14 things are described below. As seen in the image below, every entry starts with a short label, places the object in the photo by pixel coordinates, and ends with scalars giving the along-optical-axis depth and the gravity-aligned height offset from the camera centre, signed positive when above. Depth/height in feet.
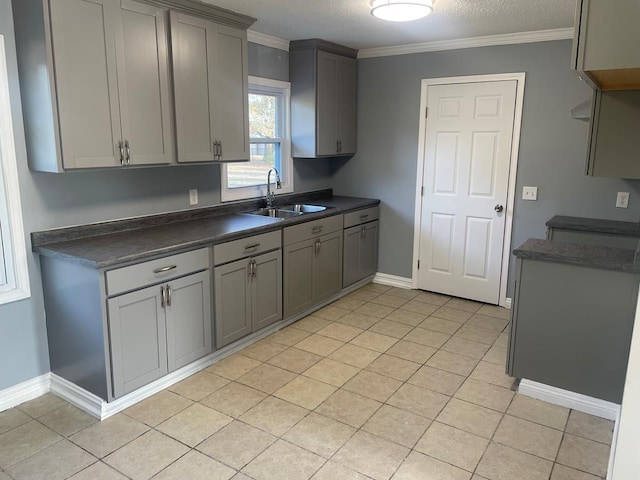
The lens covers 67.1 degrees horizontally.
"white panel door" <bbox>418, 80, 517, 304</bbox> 13.99 -0.84
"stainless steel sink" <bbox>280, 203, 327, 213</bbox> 14.88 -1.60
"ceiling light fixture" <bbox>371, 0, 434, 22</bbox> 9.14 +2.83
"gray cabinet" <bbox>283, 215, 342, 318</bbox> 12.68 -2.98
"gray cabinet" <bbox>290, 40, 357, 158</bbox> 14.35 +1.85
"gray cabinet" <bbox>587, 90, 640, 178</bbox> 9.50 +0.48
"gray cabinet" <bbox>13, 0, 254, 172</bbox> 8.18 +1.35
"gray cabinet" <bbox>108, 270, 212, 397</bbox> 8.62 -3.33
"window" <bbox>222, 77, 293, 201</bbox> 13.48 +0.29
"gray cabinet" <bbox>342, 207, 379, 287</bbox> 15.16 -2.88
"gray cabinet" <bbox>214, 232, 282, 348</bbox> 10.60 -3.05
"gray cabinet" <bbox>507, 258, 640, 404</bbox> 8.48 -3.07
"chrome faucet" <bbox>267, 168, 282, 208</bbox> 13.98 -0.98
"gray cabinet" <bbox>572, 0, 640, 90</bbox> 5.49 +1.41
